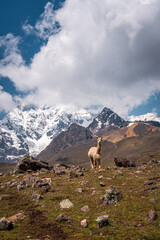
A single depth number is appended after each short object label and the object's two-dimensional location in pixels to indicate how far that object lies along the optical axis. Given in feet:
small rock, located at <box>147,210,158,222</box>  33.04
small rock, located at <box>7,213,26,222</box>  40.37
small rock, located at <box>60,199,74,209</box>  45.79
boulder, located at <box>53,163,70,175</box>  98.43
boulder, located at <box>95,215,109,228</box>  33.19
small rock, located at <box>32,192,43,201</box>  53.82
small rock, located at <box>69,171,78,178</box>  81.96
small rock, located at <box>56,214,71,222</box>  37.40
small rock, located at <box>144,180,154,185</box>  53.92
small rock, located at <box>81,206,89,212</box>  41.88
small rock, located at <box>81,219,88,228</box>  34.01
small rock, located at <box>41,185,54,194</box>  60.14
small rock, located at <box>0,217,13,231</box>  34.94
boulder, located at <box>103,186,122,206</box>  43.83
